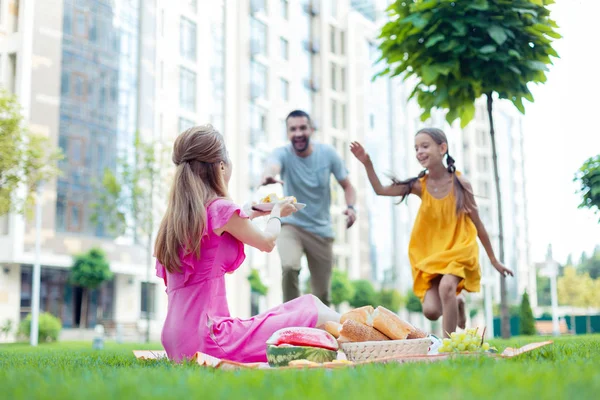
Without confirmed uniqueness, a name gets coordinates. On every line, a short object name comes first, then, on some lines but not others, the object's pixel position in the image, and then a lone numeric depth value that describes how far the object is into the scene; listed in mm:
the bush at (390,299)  44125
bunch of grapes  4066
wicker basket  4074
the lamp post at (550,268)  28078
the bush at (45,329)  21938
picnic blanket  3615
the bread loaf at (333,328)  4373
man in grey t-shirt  7508
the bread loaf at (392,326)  4250
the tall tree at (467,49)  8055
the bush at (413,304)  44344
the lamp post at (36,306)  20156
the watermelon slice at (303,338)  3930
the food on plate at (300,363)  3619
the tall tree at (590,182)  7715
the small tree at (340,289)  39594
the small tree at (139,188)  23234
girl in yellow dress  6234
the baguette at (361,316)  4352
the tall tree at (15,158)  15117
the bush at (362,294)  42594
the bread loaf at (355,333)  4230
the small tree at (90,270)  28562
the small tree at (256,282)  35719
